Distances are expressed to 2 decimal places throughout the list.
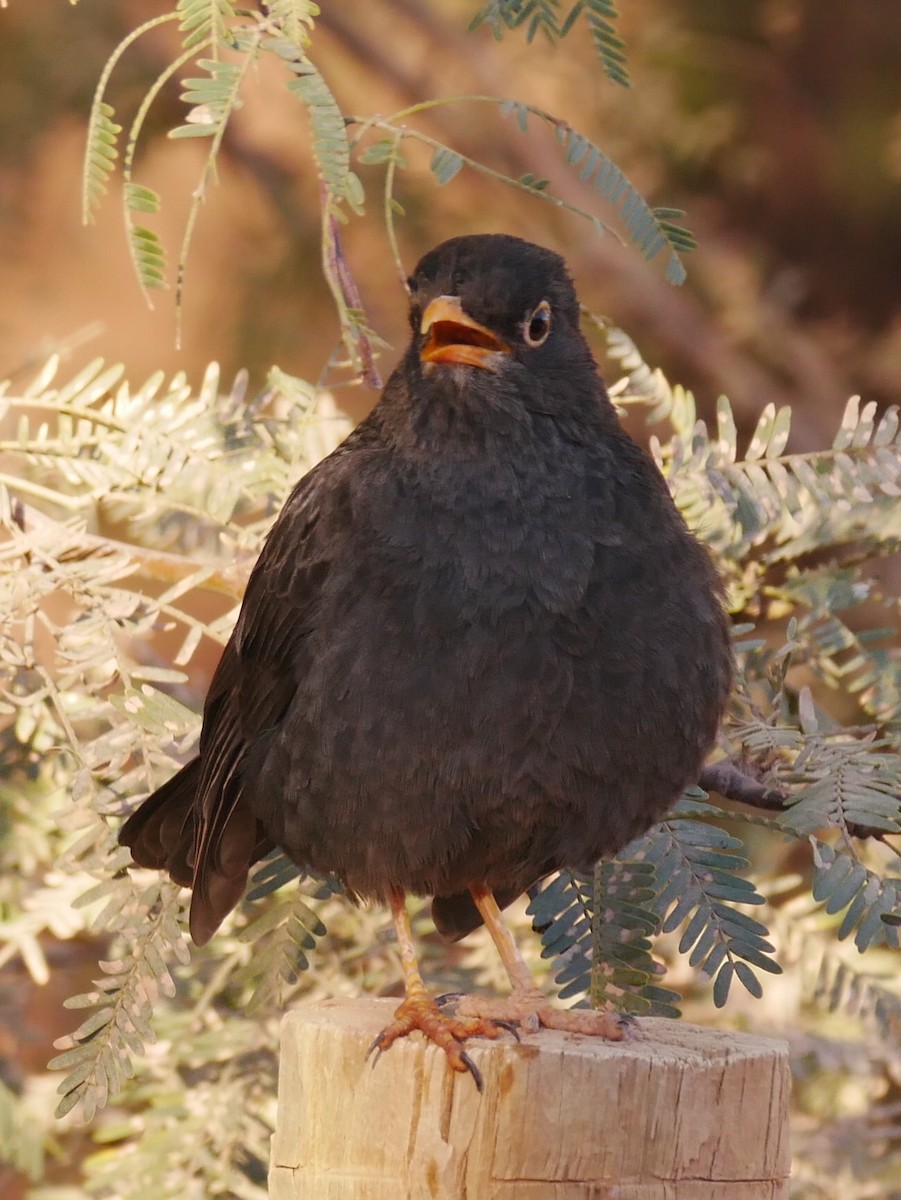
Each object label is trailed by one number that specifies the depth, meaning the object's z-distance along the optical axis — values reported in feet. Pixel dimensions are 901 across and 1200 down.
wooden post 13.87
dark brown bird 16.89
